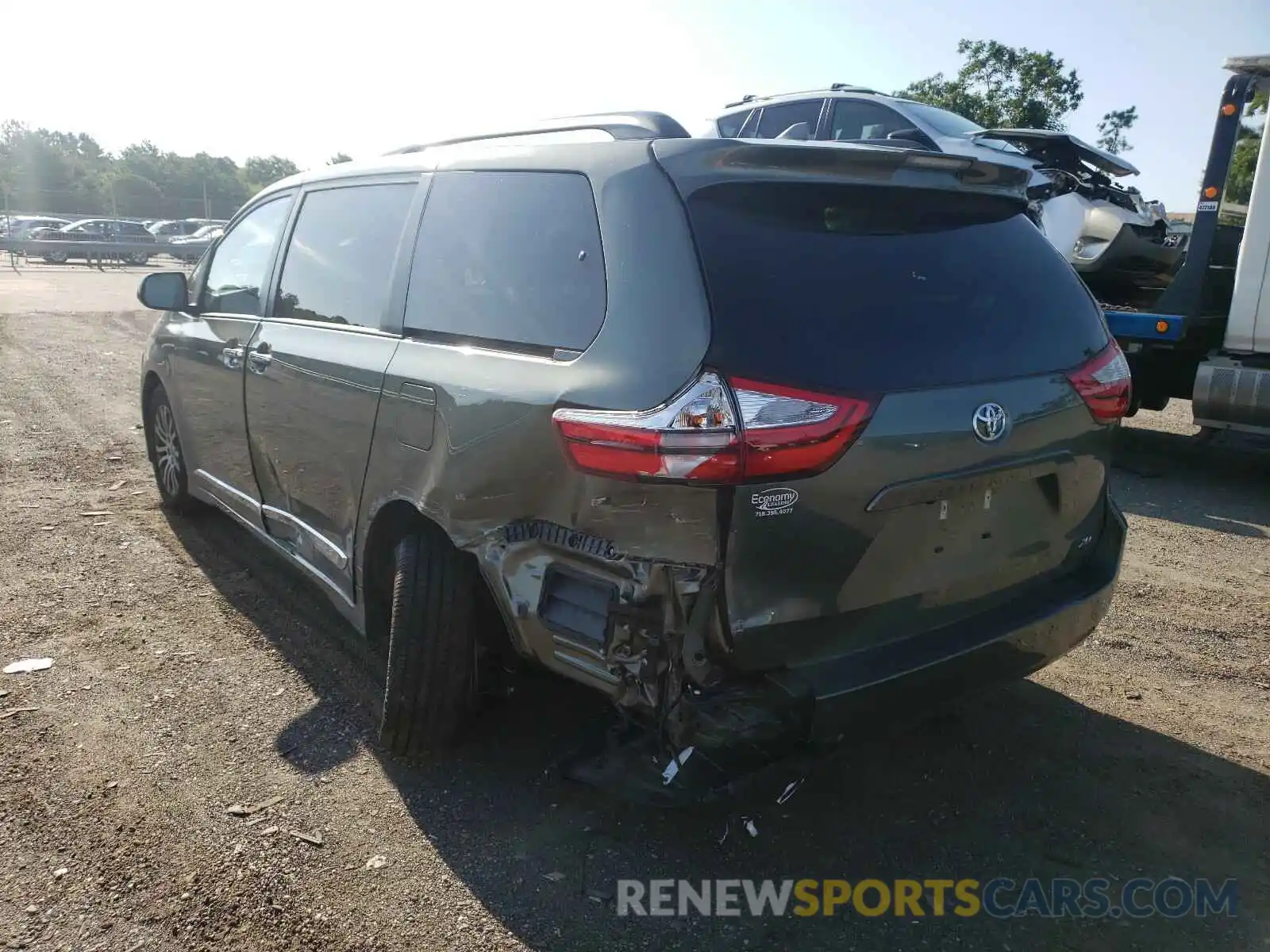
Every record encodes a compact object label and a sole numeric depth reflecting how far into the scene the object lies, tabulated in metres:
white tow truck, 6.64
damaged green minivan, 2.23
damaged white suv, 7.73
